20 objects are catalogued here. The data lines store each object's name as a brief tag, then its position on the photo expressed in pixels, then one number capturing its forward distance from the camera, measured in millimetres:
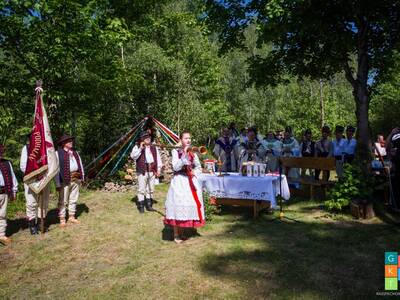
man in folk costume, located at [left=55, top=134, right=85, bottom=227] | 8203
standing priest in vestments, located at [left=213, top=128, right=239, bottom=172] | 10680
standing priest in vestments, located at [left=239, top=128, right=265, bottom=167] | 9586
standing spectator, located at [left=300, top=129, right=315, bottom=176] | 11555
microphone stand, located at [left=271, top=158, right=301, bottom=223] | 7750
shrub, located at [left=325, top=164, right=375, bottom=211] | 7629
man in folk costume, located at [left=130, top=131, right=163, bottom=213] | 9414
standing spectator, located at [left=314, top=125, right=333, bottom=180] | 10709
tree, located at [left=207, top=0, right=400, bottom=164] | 7664
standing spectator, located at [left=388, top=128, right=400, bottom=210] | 7563
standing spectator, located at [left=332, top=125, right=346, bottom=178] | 10492
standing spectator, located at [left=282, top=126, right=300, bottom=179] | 11578
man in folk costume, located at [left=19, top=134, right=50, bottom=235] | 7629
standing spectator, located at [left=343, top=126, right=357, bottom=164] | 10375
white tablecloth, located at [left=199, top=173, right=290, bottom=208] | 7871
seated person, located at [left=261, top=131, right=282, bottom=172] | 11633
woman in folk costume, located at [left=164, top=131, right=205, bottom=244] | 6441
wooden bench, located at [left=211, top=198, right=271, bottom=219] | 8188
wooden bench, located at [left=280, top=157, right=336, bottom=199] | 8914
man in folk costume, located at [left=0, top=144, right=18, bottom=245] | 7160
